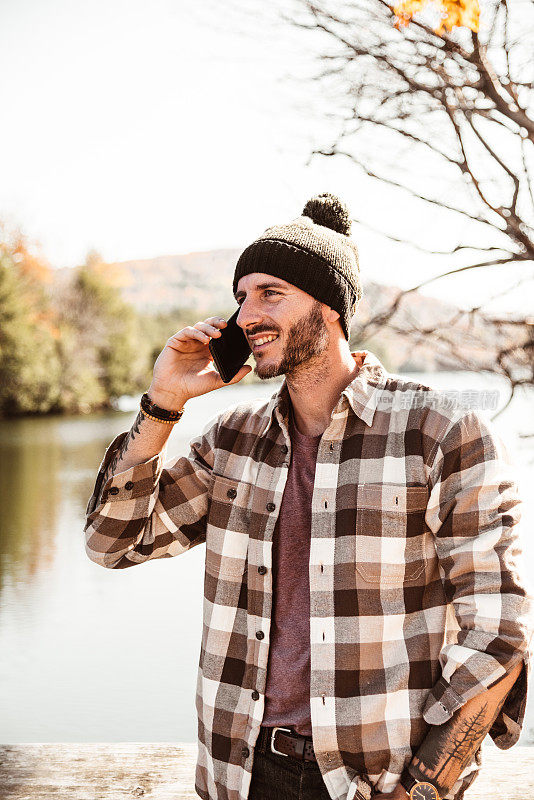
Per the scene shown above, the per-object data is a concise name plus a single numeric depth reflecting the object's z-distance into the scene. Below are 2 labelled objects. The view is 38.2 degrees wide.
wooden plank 2.05
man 1.39
